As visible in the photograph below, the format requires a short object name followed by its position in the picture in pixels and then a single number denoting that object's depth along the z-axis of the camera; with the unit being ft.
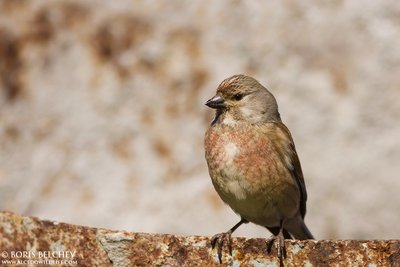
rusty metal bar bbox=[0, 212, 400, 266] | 17.53
